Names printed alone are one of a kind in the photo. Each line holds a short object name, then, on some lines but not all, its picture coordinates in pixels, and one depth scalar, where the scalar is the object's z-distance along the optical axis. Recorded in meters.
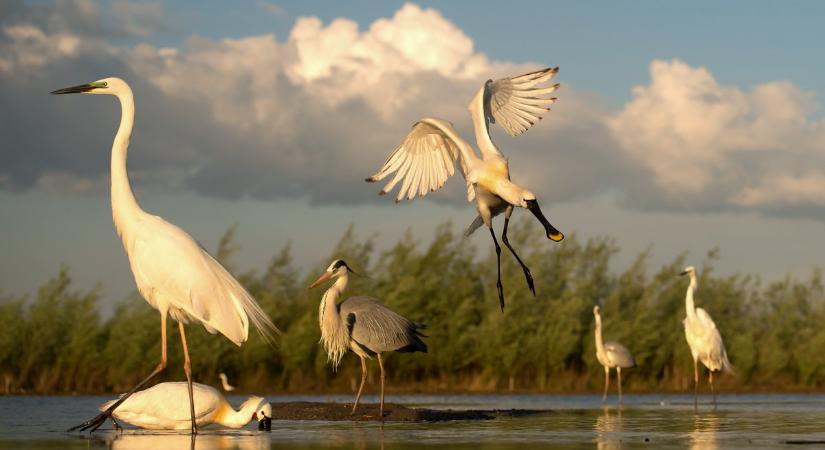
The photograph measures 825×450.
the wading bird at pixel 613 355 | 26.83
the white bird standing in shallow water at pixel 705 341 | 23.95
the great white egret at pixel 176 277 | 11.79
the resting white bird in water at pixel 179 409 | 12.16
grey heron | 16.62
